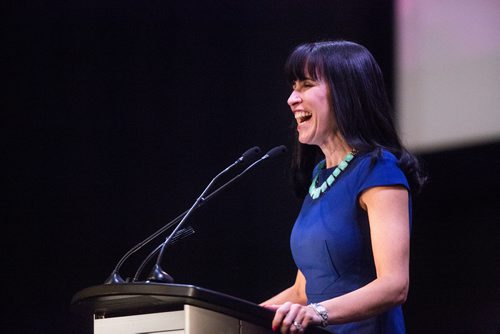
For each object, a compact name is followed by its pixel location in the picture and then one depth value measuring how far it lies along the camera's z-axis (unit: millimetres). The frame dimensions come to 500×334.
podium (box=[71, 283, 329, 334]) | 5590
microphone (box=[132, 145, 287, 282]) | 5955
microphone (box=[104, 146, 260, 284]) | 6128
